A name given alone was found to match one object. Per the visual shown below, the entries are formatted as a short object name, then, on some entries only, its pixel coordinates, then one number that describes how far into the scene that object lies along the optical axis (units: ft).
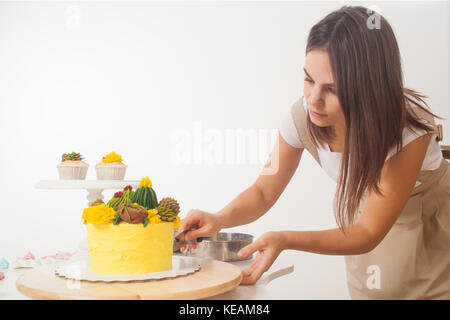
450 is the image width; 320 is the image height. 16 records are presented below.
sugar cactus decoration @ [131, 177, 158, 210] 3.09
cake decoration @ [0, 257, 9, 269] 3.60
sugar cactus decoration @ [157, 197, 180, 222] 3.06
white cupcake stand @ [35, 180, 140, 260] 4.94
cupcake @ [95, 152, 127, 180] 6.67
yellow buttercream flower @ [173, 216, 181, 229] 3.12
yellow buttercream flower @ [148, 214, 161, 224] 2.99
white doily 2.66
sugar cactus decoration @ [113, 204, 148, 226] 2.92
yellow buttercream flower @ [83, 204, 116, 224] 2.88
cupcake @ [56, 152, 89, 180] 6.91
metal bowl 3.67
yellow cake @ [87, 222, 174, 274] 2.92
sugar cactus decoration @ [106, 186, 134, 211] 3.04
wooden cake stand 2.32
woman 3.09
